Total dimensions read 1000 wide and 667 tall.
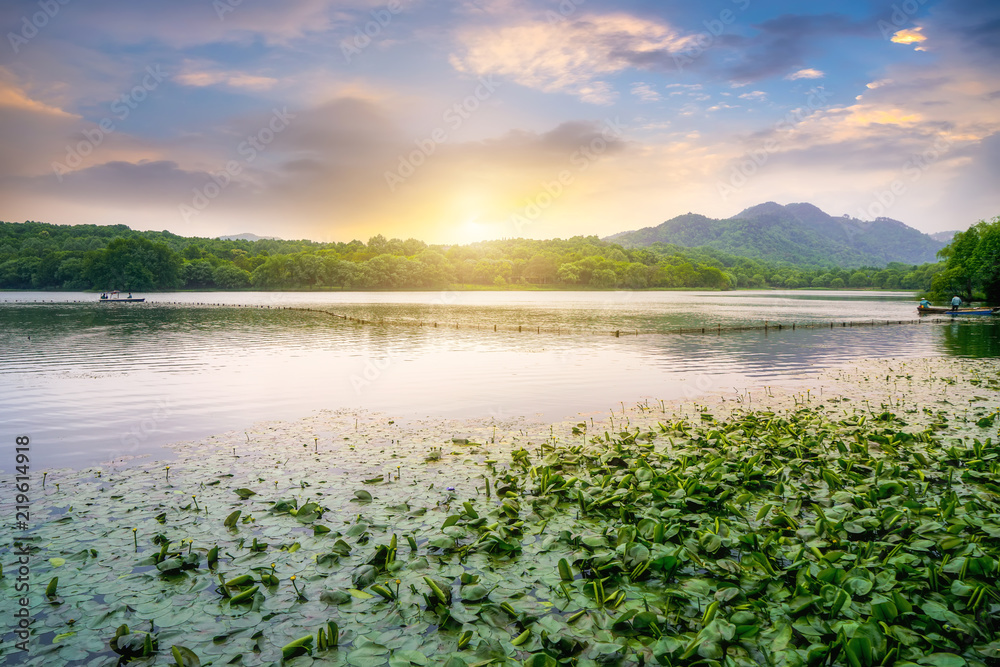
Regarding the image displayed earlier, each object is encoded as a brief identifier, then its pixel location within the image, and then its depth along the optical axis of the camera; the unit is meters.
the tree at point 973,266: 79.50
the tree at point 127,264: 143.12
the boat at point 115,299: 98.14
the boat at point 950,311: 69.88
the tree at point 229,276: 176.25
